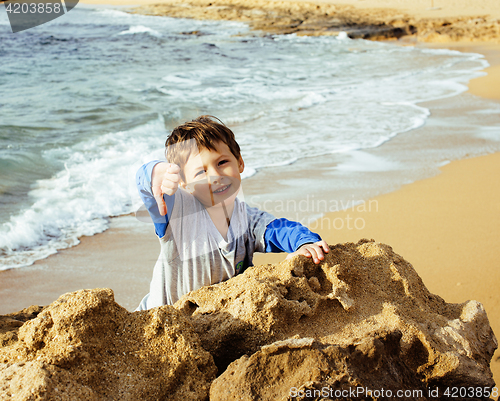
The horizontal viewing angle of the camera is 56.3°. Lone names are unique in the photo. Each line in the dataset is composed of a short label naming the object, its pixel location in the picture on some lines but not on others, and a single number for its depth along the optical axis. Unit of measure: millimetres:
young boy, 2191
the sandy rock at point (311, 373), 1235
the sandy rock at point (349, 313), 1560
